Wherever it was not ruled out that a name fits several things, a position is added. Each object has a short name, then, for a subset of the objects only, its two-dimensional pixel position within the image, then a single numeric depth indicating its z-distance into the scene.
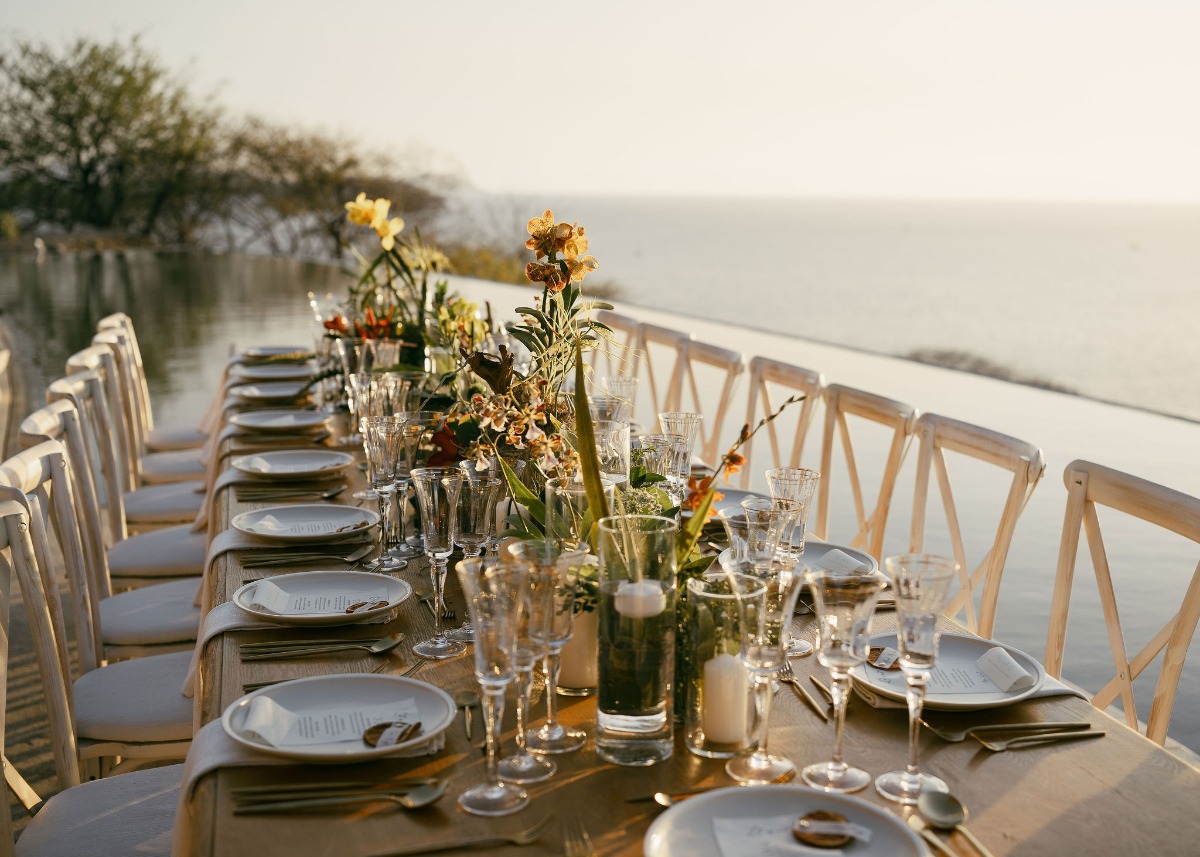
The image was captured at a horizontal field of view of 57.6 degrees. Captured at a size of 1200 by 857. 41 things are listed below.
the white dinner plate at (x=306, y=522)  2.15
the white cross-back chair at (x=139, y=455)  4.15
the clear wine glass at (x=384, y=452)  1.92
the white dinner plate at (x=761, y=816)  1.06
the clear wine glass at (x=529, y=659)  1.13
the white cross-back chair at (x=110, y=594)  2.56
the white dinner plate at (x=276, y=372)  4.23
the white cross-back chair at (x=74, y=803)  1.62
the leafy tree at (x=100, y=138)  15.91
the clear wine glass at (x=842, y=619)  1.16
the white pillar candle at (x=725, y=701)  1.26
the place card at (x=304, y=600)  1.73
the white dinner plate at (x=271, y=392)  3.75
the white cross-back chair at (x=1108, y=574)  1.73
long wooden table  1.10
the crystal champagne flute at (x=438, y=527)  1.59
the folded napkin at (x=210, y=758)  1.17
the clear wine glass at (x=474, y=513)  1.60
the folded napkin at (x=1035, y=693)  1.42
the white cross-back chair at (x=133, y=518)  3.05
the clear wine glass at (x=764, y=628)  1.16
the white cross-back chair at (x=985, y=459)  2.15
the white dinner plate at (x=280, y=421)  3.22
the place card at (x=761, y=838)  1.06
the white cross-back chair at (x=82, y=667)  1.89
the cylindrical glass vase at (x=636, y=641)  1.24
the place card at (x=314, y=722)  1.28
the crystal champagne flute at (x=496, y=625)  1.11
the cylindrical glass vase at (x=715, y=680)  1.25
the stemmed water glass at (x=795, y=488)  1.76
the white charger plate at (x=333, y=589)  1.68
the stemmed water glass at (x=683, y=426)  2.02
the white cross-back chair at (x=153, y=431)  4.64
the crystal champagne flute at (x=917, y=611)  1.13
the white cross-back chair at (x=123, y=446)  3.32
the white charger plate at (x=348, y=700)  1.26
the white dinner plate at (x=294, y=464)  2.66
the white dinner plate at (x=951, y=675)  1.41
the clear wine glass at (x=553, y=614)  1.15
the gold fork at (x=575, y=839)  1.07
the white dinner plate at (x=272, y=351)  4.82
